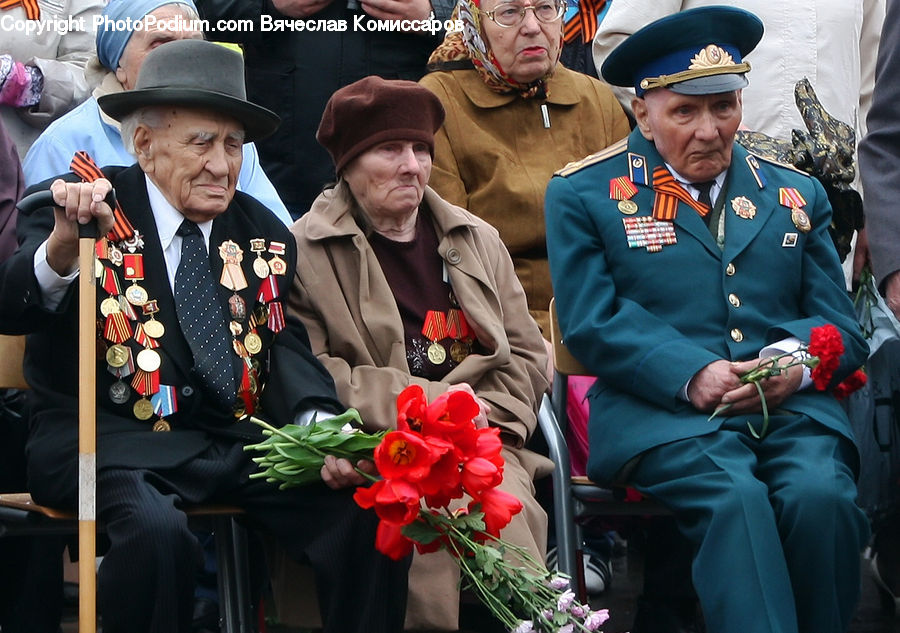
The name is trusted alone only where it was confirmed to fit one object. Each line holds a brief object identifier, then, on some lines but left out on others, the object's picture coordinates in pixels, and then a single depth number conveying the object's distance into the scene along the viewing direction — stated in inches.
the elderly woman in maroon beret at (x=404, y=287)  411.8
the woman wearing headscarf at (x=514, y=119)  490.6
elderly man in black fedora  349.7
